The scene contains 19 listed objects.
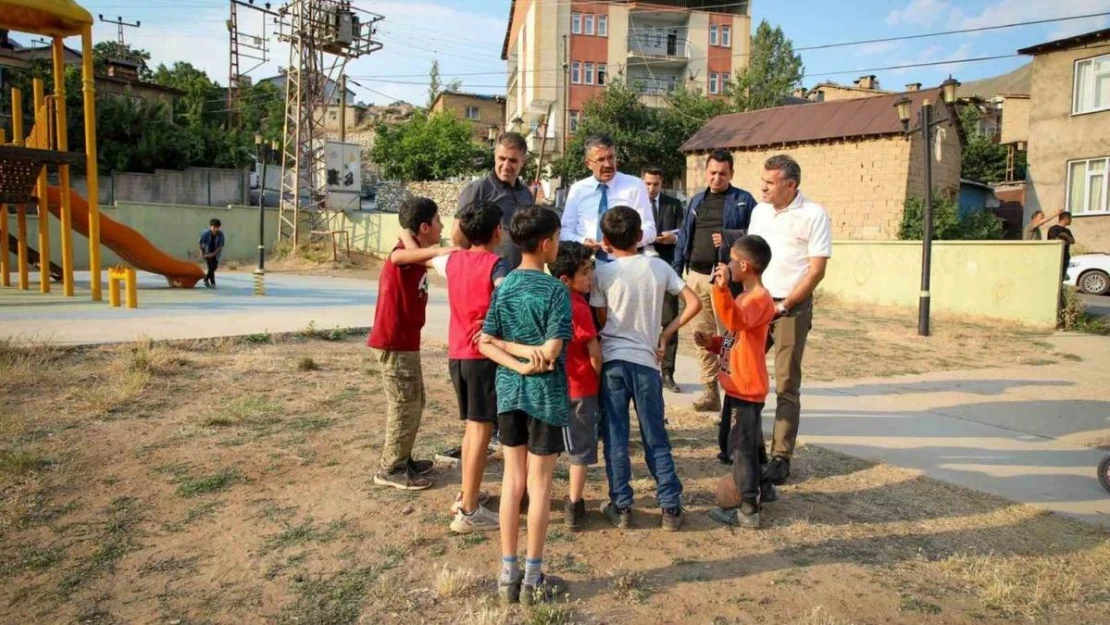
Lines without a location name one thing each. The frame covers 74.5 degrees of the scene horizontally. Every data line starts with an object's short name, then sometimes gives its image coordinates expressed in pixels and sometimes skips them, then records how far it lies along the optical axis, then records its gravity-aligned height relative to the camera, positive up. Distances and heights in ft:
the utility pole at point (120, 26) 150.41 +43.53
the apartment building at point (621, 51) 134.51 +36.79
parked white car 61.83 -1.92
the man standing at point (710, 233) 17.28 +0.29
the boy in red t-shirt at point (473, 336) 10.86 -1.46
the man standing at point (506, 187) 14.37 +1.10
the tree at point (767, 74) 132.46 +32.26
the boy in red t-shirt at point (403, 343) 12.96 -1.85
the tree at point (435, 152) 122.01 +14.89
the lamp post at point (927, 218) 37.76 +1.63
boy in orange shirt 11.91 -2.03
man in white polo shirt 13.85 -0.54
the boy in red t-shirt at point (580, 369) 11.27 -1.99
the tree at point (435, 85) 203.10 +43.69
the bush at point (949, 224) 69.15 +2.49
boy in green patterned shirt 9.36 -1.96
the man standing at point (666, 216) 20.85 +0.81
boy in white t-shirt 11.58 -1.77
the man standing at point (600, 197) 15.60 +1.01
